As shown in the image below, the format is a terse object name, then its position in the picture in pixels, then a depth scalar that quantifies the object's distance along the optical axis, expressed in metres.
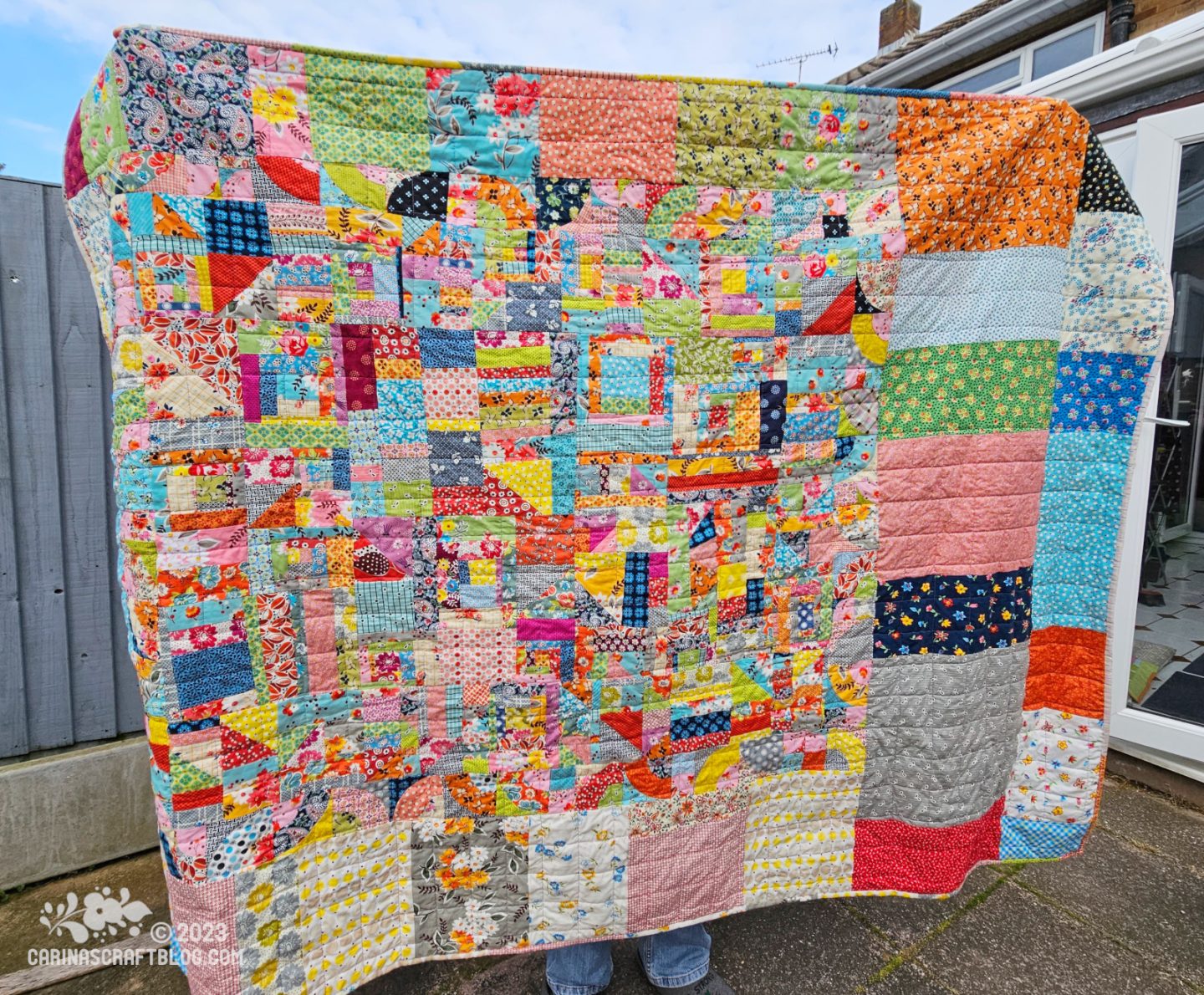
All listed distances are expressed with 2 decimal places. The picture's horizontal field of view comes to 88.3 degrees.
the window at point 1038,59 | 3.82
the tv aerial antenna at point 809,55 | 6.62
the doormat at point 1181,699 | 2.27
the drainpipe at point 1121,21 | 3.53
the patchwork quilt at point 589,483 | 0.99
